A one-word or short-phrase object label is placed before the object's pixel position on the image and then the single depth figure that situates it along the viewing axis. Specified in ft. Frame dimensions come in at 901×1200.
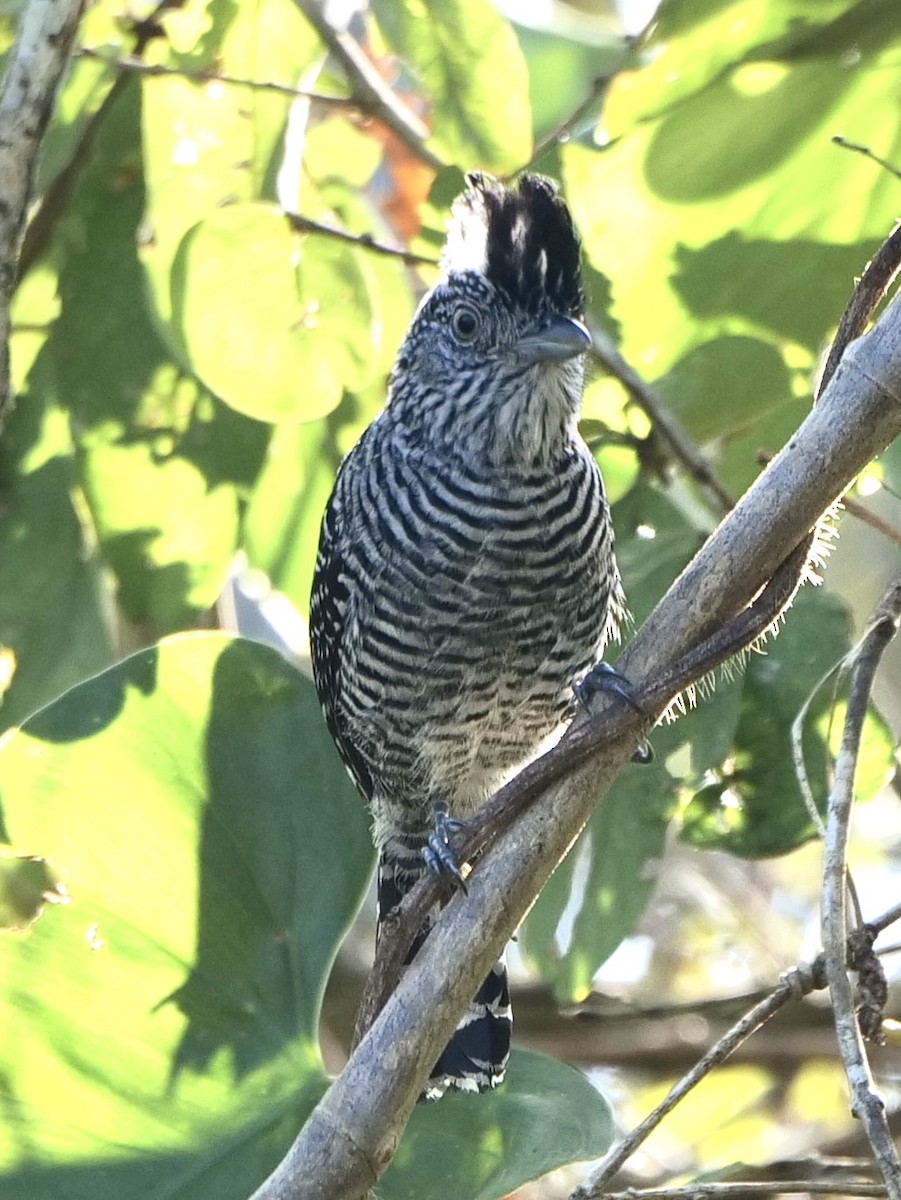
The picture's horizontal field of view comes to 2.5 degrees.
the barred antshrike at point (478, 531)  11.09
